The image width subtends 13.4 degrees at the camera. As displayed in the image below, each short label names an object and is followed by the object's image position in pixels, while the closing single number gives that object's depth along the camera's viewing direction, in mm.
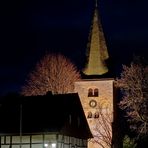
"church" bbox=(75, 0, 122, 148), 73812
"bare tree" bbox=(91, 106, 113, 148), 72938
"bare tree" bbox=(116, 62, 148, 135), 54309
